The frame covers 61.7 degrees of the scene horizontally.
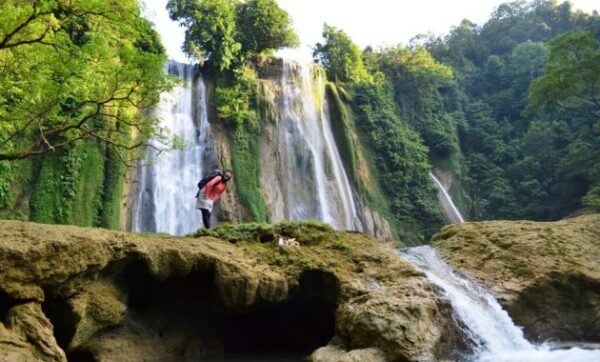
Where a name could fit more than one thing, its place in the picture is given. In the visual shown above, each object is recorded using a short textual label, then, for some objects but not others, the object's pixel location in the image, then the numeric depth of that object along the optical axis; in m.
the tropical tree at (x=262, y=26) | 23.38
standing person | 10.50
